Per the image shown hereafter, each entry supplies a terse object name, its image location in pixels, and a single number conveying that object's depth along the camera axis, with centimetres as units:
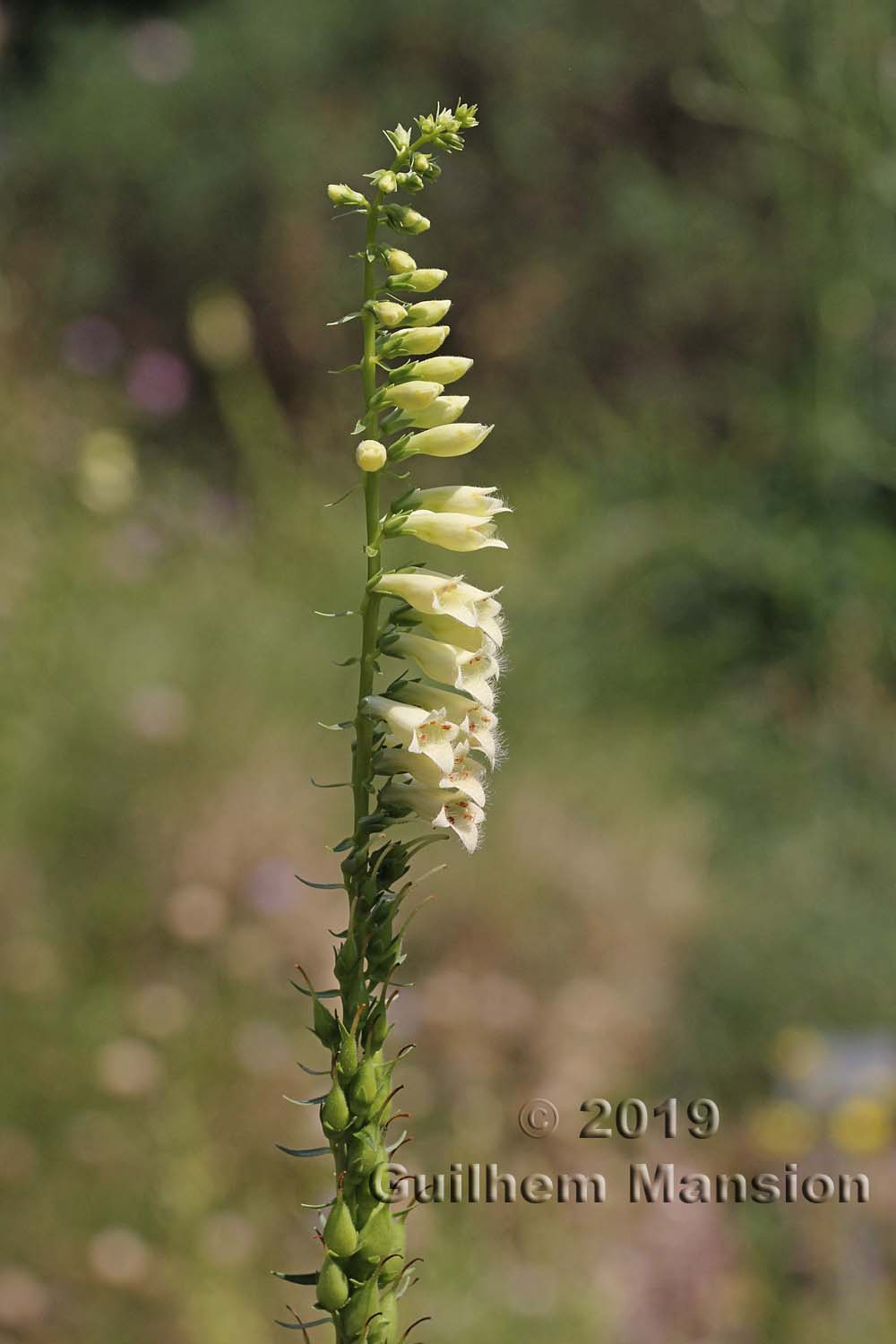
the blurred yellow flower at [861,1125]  656
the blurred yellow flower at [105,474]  1020
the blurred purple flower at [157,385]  1535
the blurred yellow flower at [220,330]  1113
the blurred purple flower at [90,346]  1552
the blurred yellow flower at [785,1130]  681
